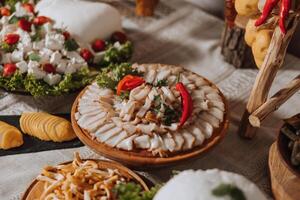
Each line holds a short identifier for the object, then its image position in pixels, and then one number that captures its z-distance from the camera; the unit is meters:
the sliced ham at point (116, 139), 1.35
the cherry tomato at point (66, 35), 1.77
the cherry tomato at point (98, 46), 1.84
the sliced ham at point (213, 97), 1.50
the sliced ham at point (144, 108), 1.39
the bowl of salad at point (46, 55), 1.63
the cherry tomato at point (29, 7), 1.91
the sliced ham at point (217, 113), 1.44
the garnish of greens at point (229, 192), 1.00
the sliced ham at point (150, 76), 1.52
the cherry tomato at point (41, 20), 1.84
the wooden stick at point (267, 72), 1.37
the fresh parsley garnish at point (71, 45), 1.74
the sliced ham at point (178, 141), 1.34
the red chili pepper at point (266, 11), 1.32
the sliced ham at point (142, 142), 1.35
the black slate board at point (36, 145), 1.51
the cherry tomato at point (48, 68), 1.66
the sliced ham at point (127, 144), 1.34
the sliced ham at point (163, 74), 1.53
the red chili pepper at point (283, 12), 1.30
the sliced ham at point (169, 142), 1.34
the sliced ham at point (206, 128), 1.39
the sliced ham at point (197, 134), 1.37
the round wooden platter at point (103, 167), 1.26
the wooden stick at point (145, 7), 2.14
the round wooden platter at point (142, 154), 1.33
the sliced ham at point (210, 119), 1.42
